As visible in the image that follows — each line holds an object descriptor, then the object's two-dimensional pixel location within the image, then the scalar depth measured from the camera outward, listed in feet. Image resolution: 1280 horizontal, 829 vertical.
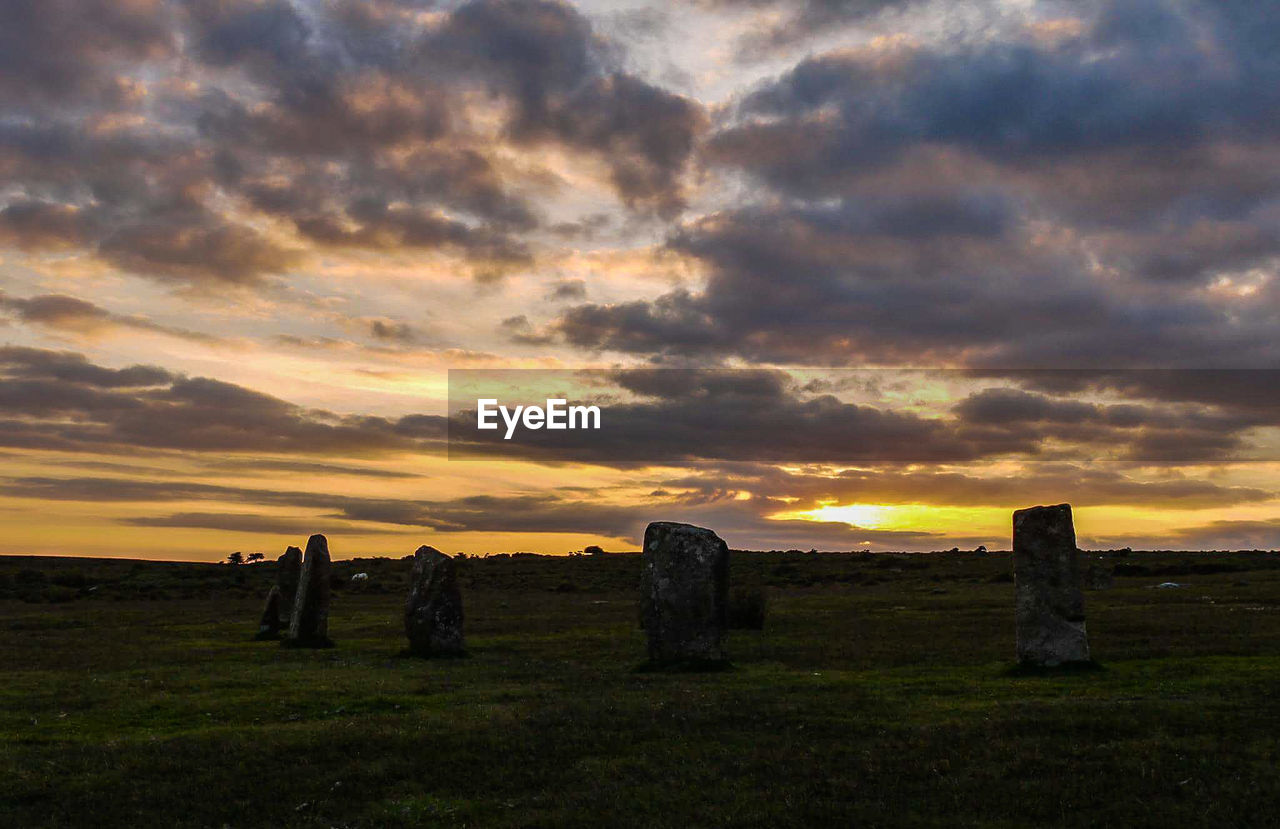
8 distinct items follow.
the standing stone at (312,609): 123.34
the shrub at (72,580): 271.69
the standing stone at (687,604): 94.27
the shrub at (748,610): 139.03
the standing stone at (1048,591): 87.61
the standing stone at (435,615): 109.19
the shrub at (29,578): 275.18
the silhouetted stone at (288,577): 147.43
